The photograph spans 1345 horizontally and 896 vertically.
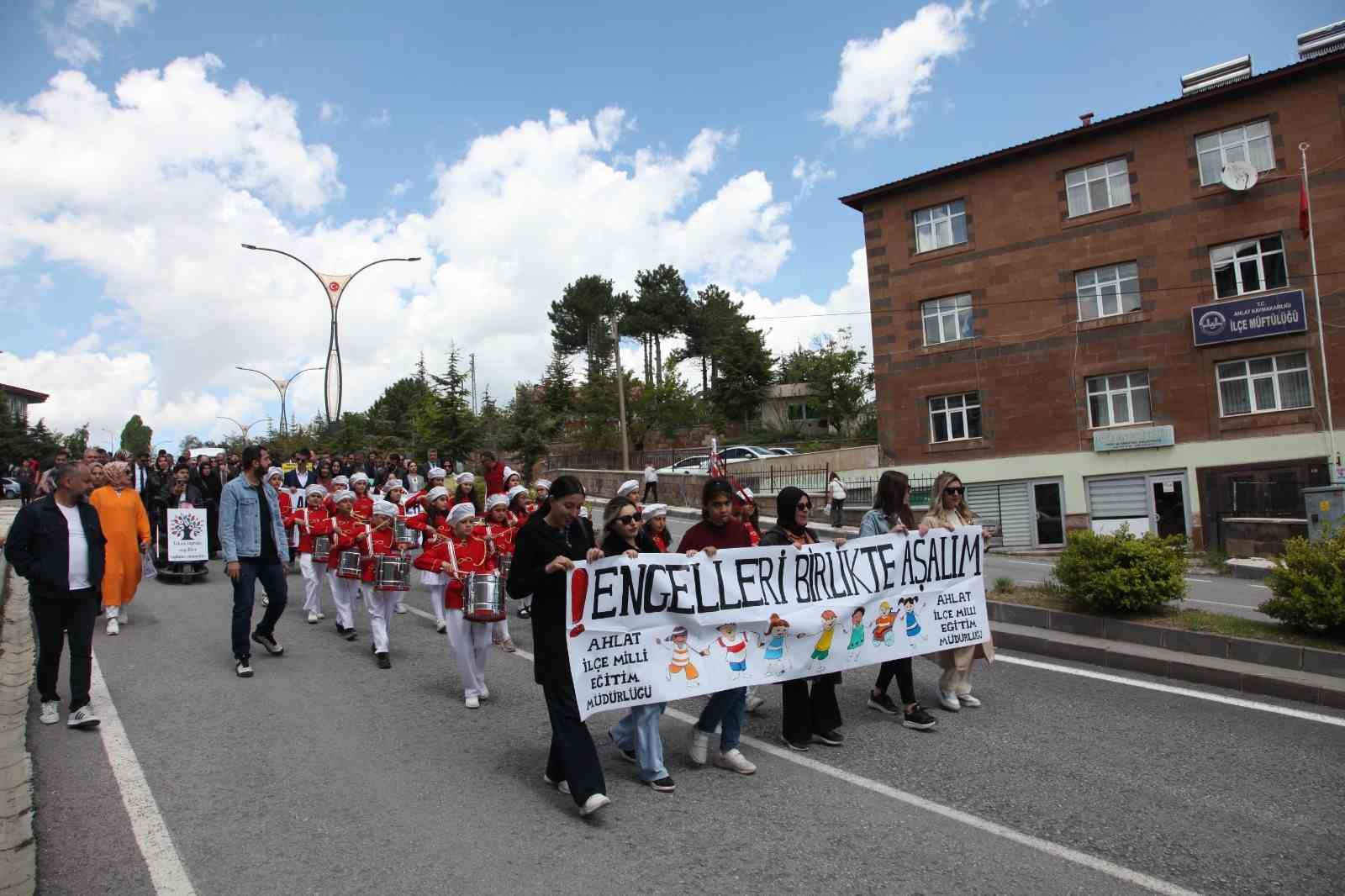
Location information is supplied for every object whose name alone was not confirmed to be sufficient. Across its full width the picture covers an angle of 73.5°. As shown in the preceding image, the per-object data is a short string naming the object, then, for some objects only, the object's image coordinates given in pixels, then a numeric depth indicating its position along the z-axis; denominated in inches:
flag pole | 938.1
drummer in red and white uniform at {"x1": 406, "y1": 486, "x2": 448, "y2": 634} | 336.5
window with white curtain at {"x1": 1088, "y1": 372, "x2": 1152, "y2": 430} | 1058.1
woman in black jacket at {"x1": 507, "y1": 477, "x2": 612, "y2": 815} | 203.0
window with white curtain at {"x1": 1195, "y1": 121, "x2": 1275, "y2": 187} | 991.0
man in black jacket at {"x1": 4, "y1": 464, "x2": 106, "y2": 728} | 256.1
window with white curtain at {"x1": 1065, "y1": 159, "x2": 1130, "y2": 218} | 1072.8
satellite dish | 971.9
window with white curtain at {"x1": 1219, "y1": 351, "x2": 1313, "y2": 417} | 970.1
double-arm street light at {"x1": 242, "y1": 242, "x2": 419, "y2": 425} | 1019.3
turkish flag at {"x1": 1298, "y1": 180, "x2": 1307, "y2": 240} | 929.5
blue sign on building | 962.1
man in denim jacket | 326.0
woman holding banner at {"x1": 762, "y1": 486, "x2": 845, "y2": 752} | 245.9
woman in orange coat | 360.8
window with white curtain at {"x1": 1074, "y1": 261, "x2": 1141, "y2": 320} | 1064.2
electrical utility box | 619.8
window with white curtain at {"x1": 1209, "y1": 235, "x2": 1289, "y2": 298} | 981.8
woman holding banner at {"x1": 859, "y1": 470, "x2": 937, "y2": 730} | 277.4
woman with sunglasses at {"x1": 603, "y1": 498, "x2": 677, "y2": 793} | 214.7
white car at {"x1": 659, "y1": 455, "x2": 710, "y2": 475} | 1524.4
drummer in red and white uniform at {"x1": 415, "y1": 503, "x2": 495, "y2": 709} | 291.9
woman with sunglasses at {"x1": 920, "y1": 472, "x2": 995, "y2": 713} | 281.4
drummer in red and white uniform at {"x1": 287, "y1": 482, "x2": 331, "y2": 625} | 448.5
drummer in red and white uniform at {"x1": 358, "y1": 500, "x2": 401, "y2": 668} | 352.5
